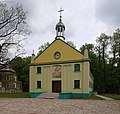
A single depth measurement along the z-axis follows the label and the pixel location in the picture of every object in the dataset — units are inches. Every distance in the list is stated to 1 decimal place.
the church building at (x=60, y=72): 628.9
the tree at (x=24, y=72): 1276.9
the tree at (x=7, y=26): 553.8
